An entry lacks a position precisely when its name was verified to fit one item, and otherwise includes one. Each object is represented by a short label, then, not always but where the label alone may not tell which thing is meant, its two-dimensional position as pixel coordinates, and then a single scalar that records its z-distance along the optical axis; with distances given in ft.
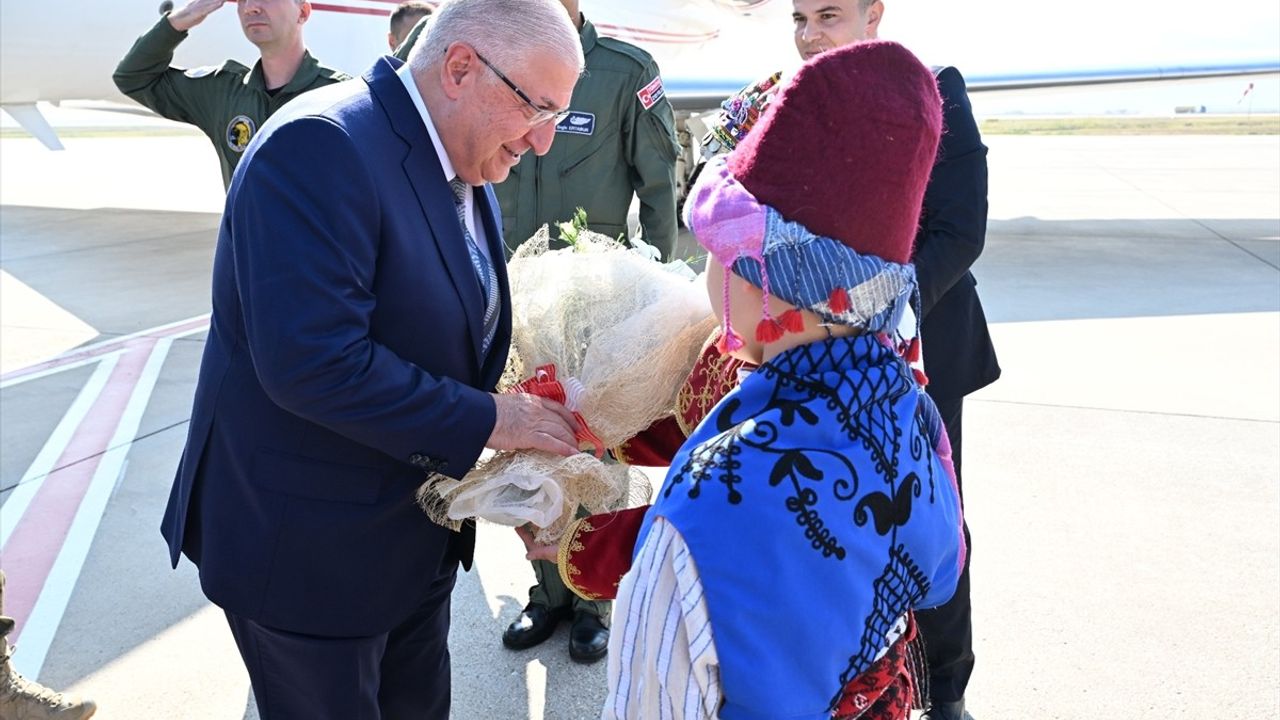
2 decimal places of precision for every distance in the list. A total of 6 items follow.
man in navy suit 4.76
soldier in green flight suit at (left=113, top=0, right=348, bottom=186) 12.17
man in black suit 7.07
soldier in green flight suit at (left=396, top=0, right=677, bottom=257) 11.27
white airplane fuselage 25.81
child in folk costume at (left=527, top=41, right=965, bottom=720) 3.58
